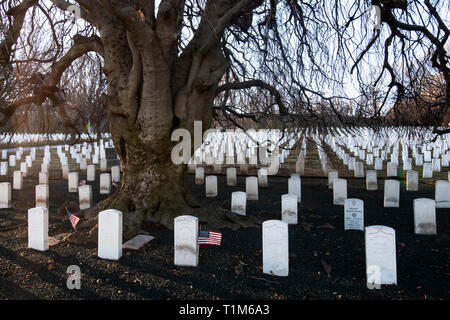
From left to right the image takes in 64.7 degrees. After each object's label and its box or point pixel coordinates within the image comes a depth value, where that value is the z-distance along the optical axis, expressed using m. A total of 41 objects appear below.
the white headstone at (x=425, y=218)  5.35
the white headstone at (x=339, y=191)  7.49
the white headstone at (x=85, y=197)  7.14
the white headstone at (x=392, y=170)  11.12
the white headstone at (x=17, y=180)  9.61
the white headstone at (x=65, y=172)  11.50
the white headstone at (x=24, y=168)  11.62
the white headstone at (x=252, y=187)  8.12
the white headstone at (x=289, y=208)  6.01
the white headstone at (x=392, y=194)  7.28
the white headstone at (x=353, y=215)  5.52
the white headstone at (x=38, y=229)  4.63
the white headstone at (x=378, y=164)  13.03
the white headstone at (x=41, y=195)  7.21
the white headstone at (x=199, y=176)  10.62
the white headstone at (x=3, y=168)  11.91
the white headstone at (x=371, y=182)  9.27
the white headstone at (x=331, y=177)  9.26
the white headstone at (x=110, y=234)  4.32
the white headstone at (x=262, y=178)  9.98
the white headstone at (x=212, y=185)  8.50
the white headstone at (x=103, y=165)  13.29
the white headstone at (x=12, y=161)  14.48
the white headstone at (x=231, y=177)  10.21
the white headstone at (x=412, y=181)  9.16
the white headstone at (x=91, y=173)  11.12
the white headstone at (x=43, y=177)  9.75
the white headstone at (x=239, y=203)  6.60
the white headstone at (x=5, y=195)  7.25
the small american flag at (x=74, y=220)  5.25
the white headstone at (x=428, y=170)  11.23
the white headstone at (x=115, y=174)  10.63
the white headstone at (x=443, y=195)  7.32
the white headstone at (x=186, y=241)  4.12
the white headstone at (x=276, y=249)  3.88
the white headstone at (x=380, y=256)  3.62
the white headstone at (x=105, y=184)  8.95
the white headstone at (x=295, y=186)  7.98
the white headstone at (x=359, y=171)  11.37
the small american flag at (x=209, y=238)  4.37
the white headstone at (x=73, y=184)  9.20
